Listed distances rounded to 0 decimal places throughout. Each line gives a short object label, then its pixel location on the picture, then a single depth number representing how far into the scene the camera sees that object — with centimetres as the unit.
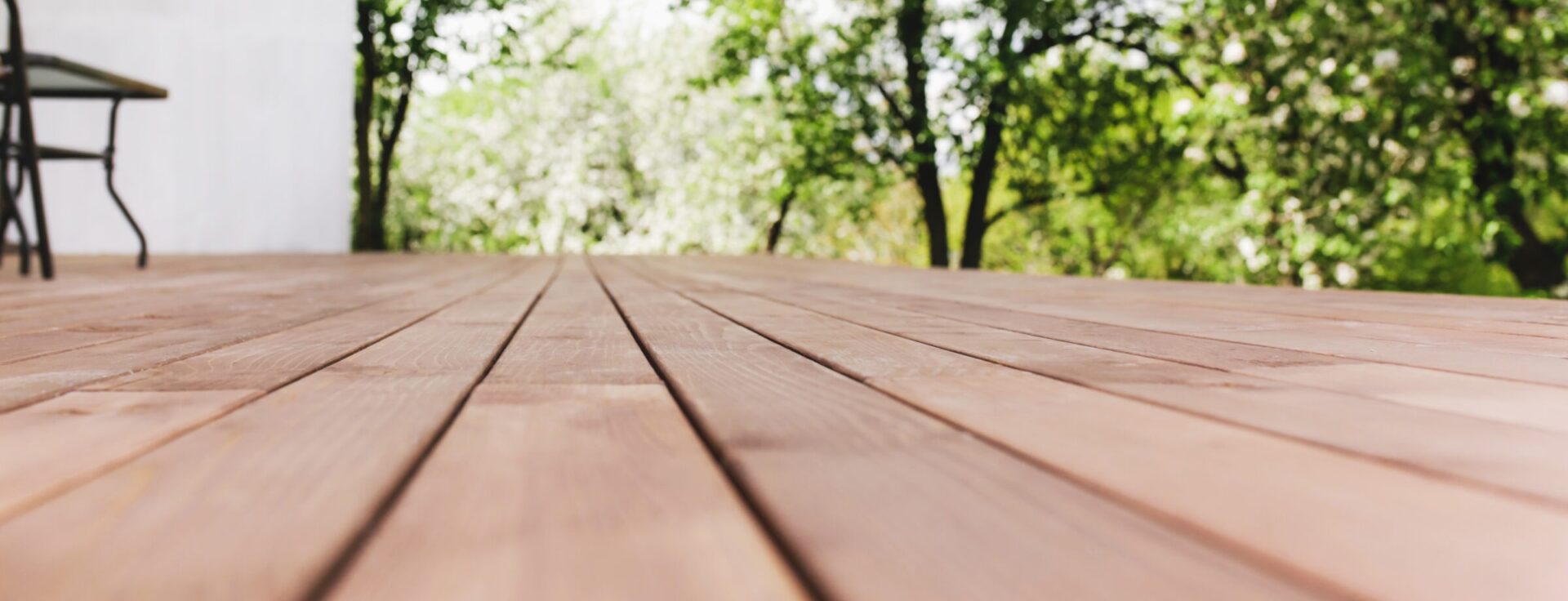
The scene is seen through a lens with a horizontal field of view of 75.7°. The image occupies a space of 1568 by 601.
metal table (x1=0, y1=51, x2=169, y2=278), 293
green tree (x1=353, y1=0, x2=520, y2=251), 916
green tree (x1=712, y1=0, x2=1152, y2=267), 744
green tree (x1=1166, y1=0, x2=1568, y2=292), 513
